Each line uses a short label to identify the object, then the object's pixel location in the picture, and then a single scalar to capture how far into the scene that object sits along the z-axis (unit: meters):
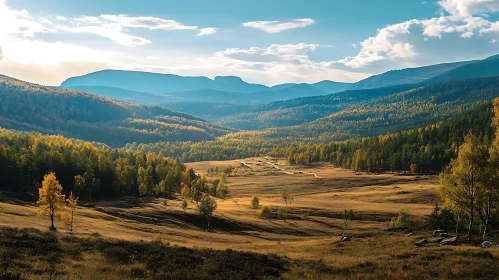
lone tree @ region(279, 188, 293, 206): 138.88
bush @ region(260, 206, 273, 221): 120.56
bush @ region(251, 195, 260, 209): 133.88
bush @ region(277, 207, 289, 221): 120.65
